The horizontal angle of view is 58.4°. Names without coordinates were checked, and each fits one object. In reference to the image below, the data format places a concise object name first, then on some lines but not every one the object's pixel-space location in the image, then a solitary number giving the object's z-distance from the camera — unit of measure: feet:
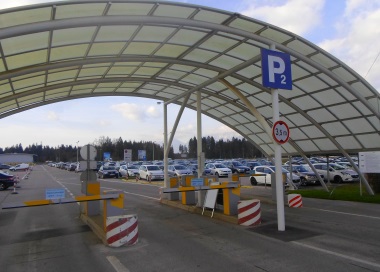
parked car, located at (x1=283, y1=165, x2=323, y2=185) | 83.35
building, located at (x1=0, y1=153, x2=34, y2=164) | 443.32
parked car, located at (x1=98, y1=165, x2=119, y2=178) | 141.59
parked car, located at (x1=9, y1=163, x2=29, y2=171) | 251.93
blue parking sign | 31.04
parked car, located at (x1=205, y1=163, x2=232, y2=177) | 120.37
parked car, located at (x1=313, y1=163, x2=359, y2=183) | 87.71
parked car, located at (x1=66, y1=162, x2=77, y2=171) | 239.58
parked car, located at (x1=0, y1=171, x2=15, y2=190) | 93.61
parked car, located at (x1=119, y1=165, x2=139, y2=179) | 142.10
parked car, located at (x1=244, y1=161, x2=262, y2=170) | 160.78
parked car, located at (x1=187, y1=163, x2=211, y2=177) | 122.61
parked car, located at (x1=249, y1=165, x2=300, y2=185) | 81.33
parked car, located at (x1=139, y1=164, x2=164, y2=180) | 115.75
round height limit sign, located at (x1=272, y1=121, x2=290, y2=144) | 30.66
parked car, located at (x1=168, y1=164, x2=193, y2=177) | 115.55
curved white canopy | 30.68
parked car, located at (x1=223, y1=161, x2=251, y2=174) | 134.41
